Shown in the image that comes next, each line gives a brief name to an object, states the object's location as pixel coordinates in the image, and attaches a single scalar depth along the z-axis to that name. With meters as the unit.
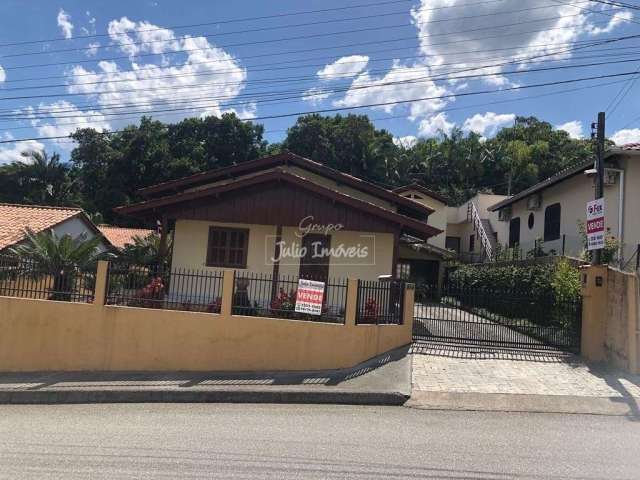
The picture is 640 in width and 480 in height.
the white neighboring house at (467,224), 28.36
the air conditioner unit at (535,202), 21.08
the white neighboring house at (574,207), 14.45
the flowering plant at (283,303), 9.67
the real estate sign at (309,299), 9.37
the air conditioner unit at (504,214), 25.57
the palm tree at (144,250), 17.50
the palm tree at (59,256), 10.04
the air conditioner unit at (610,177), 14.65
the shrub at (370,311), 9.77
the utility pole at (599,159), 10.04
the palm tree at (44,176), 45.06
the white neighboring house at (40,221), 18.45
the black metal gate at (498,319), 10.48
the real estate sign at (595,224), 9.28
